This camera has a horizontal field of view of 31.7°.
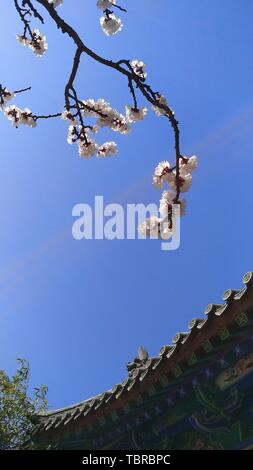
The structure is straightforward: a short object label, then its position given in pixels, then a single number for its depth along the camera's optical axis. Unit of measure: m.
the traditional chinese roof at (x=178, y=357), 5.00
